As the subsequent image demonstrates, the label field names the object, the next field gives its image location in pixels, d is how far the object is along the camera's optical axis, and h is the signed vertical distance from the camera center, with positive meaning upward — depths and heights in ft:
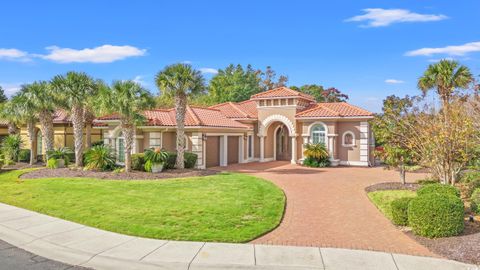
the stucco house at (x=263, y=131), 79.92 +2.09
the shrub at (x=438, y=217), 30.22 -6.69
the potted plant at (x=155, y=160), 69.15 -4.24
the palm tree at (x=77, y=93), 71.92 +9.26
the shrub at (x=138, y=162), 71.05 -4.63
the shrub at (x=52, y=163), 79.71 -5.44
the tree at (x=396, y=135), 55.67 +0.64
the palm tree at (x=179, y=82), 67.51 +10.78
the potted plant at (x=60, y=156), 81.48 -4.02
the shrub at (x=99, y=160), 71.77 -4.26
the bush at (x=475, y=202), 36.99 -6.70
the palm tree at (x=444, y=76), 80.43 +14.71
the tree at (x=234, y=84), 175.22 +28.65
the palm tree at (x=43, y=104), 81.20 +8.00
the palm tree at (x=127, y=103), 64.85 +6.54
